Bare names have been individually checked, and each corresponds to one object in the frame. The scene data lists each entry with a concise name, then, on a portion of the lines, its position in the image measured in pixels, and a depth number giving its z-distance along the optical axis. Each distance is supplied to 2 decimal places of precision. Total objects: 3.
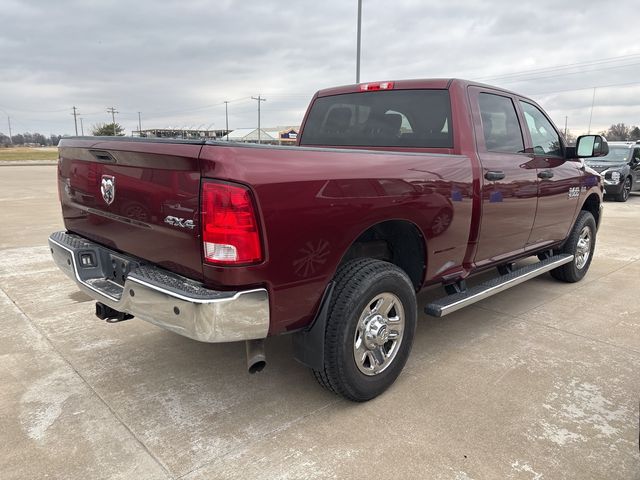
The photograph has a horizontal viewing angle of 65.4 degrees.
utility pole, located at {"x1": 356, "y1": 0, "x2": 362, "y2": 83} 13.69
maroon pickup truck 2.25
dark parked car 14.52
